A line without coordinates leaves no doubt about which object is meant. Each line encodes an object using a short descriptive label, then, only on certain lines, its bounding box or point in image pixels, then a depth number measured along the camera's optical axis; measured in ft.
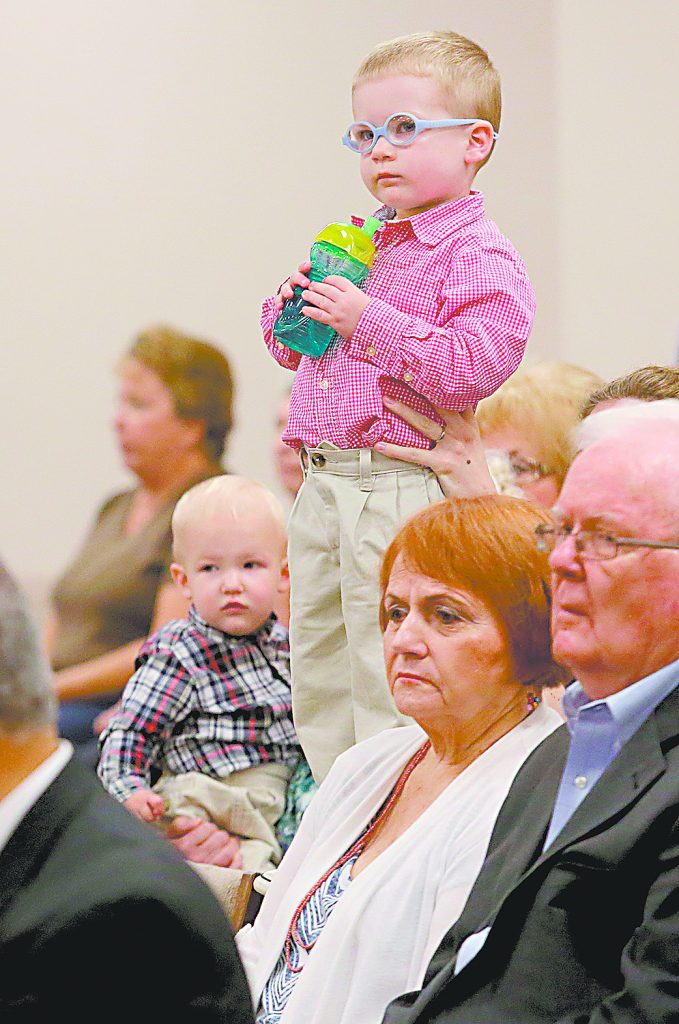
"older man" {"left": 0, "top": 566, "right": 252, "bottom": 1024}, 15.56
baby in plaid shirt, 19.52
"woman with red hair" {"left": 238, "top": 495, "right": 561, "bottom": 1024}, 17.49
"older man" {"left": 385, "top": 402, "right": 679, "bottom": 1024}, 16.61
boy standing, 18.61
